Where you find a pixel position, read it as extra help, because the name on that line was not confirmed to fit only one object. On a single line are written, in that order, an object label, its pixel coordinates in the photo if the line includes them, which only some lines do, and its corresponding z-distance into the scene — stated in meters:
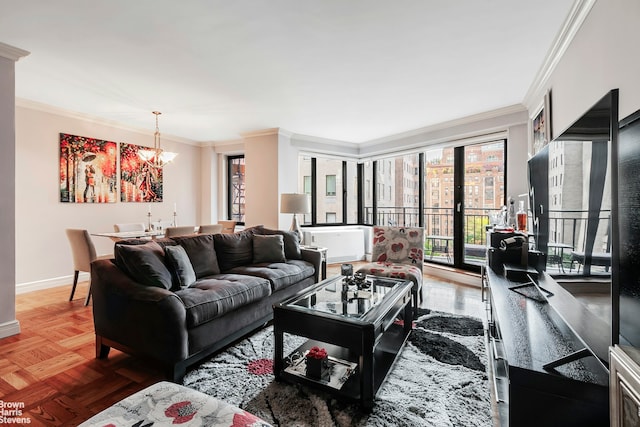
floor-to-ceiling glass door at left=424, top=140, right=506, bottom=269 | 4.47
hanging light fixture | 4.25
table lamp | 4.61
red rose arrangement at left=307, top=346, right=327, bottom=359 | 1.86
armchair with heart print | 3.53
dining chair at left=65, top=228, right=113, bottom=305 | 3.40
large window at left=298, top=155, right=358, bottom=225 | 6.14
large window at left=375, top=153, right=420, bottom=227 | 5.51
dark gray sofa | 1.96
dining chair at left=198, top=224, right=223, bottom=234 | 4.33
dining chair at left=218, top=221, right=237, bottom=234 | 4.95
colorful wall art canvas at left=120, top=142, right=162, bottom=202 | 4.98
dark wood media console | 1.08
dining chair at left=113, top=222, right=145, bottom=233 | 4.24
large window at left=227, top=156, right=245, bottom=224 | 6.38
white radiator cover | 5.66
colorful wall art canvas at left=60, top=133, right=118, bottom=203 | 4.28
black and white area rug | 1.64
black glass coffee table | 1.71
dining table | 3.76
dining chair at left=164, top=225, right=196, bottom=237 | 3.73
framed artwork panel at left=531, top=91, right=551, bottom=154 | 2.82
